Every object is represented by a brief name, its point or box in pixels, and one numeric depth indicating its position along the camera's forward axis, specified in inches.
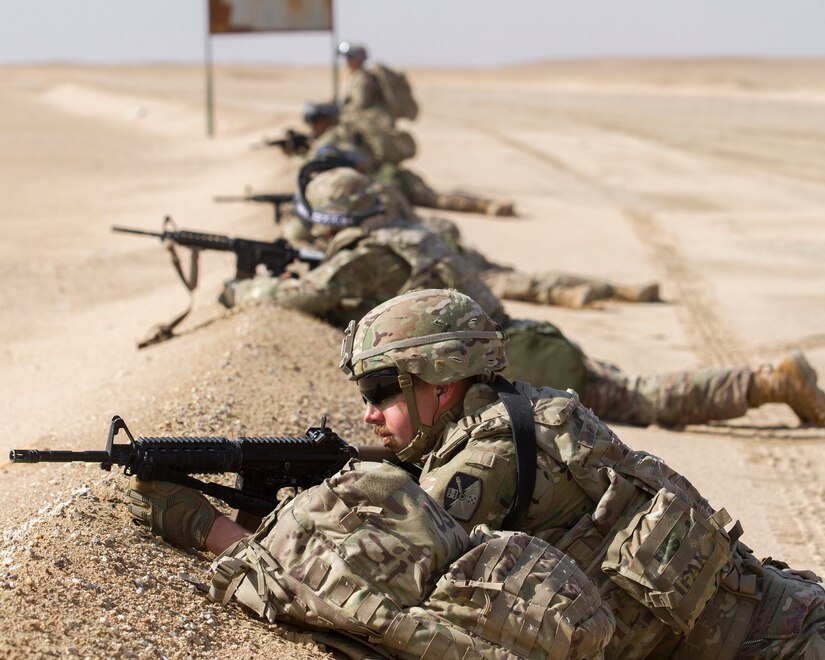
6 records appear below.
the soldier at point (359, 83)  1173.4
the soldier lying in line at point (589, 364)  491.8
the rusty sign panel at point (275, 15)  1595.7
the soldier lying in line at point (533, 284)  709.3
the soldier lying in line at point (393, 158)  1043.3
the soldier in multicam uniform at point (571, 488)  229.3
